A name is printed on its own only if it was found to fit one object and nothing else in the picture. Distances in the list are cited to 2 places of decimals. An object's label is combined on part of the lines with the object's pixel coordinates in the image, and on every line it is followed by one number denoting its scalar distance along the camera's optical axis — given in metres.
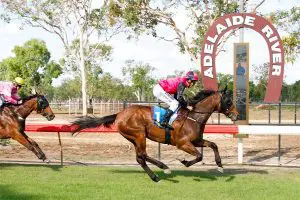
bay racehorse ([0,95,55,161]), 11.00
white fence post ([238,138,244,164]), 12.71
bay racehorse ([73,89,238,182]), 9.84
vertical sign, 12.80
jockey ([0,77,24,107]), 11.16
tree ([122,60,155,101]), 69.69
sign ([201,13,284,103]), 12.91
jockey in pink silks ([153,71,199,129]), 9.66
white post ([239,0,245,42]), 13.15
